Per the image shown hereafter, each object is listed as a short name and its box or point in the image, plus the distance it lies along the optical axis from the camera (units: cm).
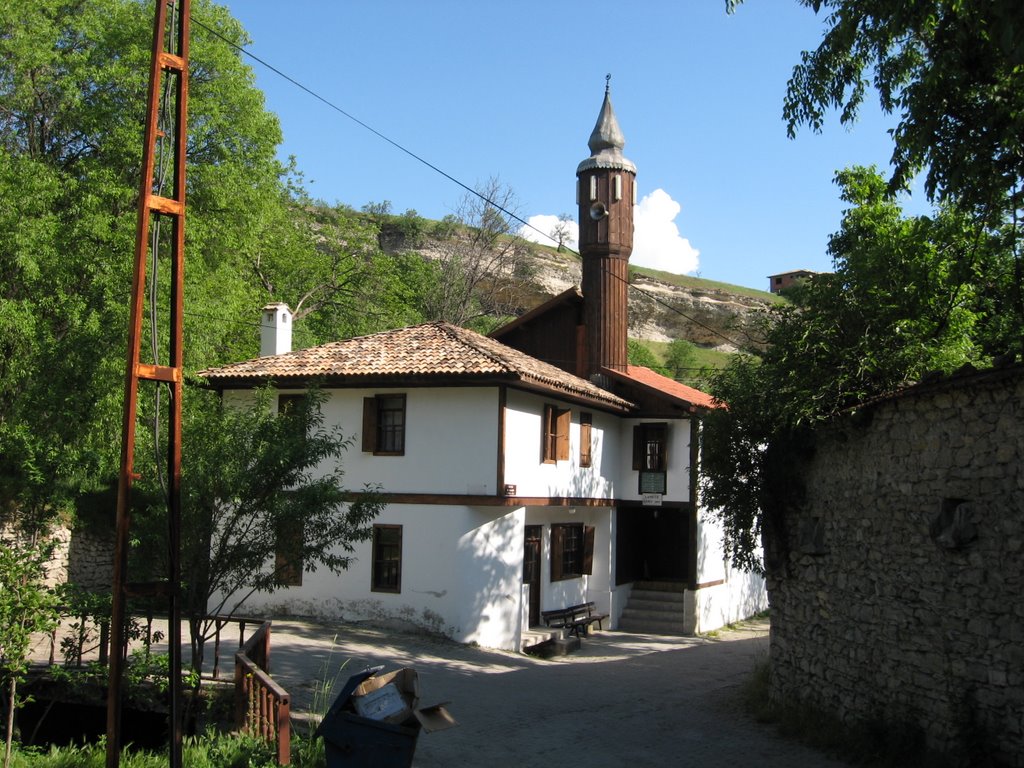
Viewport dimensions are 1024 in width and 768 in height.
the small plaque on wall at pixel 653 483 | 2388
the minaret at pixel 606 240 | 2564
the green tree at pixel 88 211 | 1761
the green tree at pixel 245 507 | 1006
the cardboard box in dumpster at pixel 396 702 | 814
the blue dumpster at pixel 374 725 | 802
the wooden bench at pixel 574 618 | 2023
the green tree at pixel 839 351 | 1086
